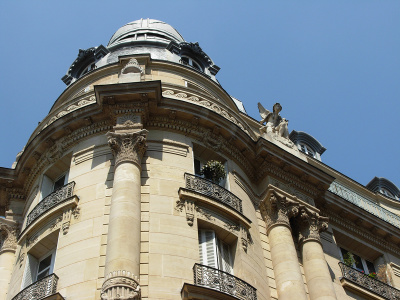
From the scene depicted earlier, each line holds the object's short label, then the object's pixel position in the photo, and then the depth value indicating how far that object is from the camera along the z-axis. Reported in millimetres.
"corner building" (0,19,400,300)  15633
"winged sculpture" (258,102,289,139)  24422
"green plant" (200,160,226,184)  19438
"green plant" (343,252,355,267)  22703
